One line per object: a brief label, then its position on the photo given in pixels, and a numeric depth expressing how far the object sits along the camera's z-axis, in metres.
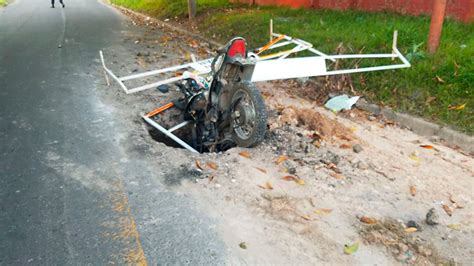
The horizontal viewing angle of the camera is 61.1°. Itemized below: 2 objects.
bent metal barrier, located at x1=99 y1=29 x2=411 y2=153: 4.95
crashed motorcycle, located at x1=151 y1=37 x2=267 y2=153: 4.25
